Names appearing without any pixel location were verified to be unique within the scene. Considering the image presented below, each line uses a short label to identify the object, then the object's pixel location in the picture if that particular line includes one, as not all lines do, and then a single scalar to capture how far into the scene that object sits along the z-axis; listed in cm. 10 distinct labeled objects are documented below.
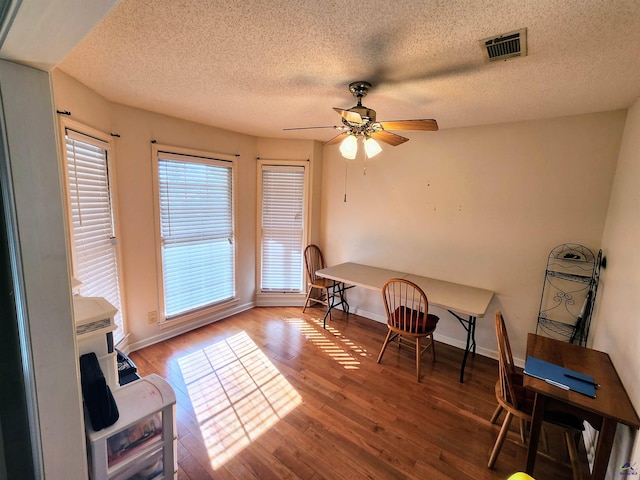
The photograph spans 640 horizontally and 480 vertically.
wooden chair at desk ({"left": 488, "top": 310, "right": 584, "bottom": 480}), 158
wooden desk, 131
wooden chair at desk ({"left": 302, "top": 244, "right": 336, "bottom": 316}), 388
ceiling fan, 179
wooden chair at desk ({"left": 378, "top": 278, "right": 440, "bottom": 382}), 255
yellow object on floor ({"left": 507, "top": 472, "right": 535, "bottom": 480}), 88
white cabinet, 126
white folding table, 251
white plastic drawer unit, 116
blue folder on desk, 144
